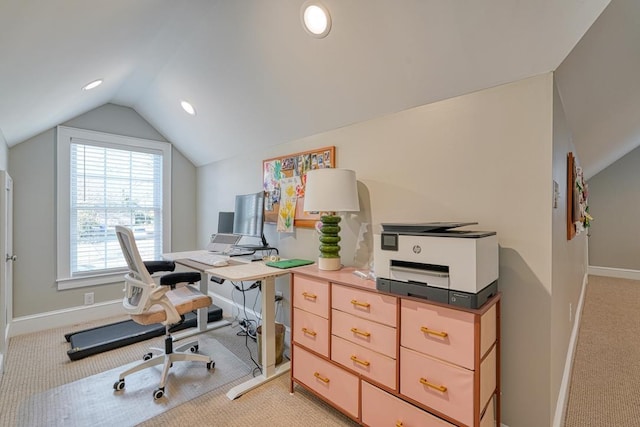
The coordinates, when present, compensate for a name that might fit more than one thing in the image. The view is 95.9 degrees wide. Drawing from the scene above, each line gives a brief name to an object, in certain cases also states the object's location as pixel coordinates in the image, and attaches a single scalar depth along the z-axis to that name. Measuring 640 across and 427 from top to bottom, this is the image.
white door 2.14
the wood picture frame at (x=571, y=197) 2.14
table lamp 1.97
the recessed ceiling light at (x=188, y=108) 3.12
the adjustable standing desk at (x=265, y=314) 2.00
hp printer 1.25
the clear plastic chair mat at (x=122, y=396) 1.77
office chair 1.96
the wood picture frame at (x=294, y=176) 2.48
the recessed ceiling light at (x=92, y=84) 2.46
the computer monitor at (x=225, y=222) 3.23
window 3.25
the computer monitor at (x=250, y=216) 2.70
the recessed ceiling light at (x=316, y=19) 1.73
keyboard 2.49
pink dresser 1.28
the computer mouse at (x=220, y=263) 2.31
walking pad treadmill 2.54
